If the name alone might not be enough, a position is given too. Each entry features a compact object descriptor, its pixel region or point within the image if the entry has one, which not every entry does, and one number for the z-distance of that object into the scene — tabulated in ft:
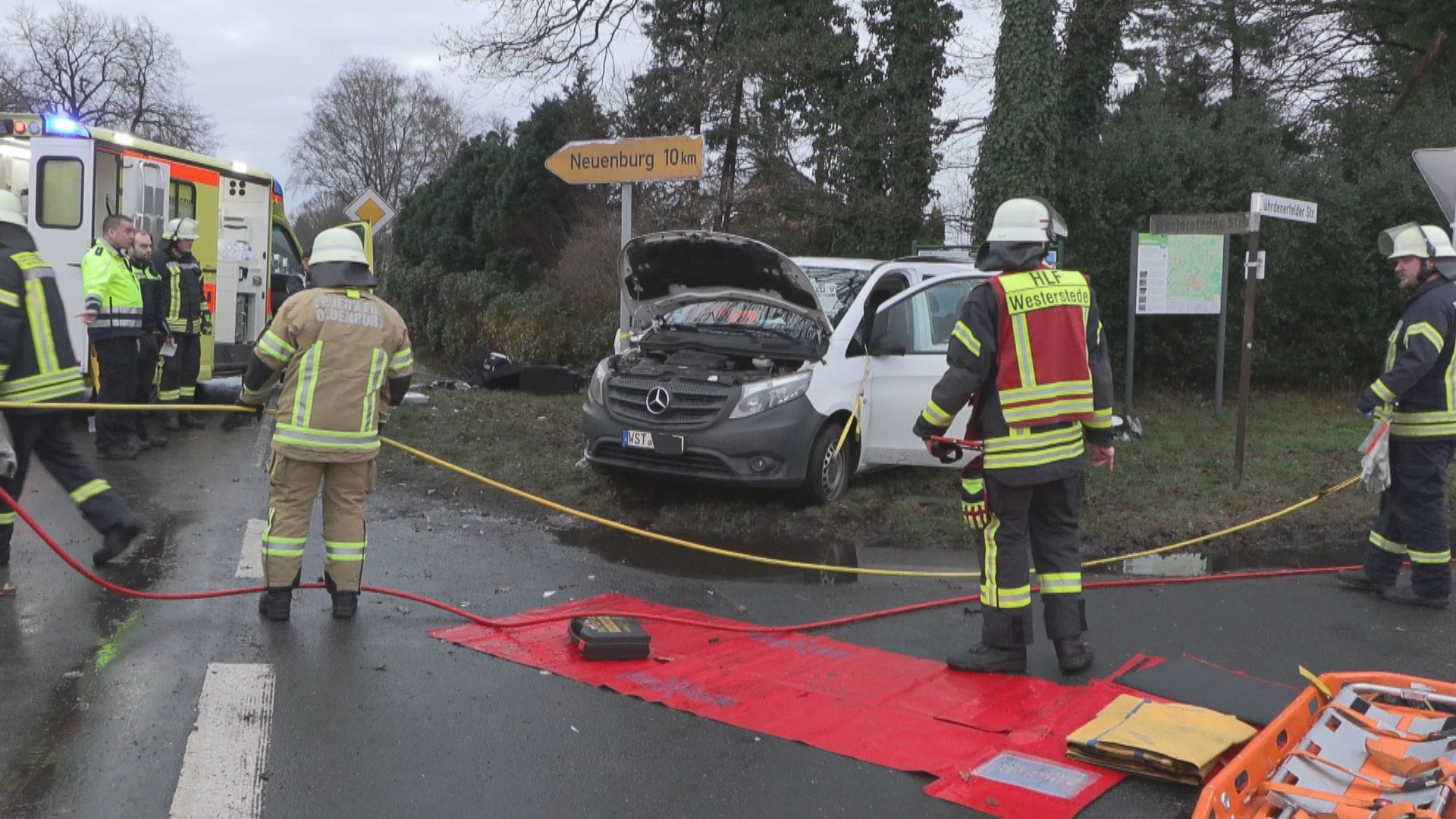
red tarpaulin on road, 13.28
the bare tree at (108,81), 157.17
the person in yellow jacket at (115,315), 31.89
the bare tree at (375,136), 178.81
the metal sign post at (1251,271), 29.84
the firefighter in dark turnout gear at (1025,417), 16.83
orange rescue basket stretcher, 11.02
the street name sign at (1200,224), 35.06
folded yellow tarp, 13.09
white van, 26.89
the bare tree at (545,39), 55.88
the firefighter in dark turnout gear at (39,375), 19.74
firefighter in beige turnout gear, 18.25
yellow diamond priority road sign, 48.44
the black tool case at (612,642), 17.21
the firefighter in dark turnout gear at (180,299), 35.40
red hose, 18.52
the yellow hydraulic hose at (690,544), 19.88
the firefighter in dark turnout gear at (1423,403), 20.71
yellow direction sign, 33.22
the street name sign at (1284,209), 29.48
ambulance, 38.37
